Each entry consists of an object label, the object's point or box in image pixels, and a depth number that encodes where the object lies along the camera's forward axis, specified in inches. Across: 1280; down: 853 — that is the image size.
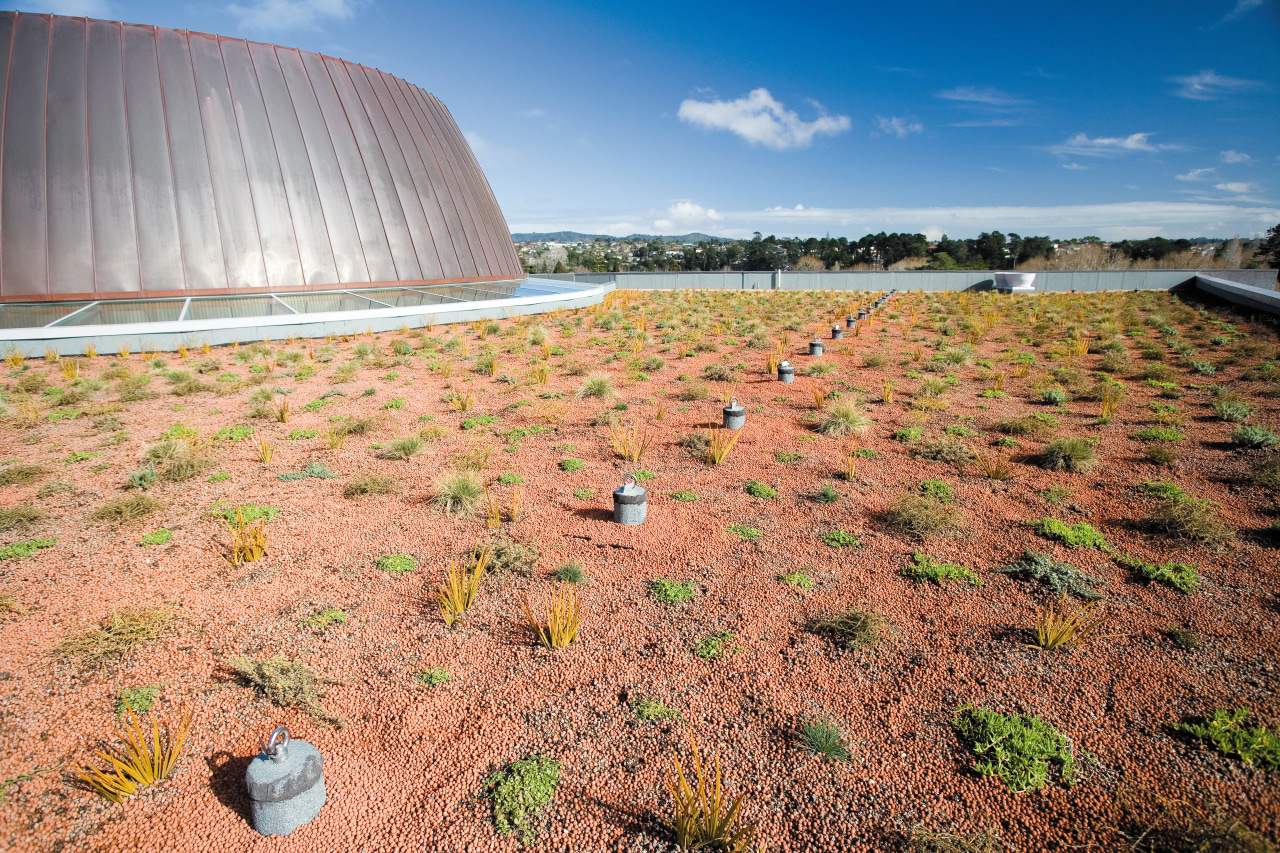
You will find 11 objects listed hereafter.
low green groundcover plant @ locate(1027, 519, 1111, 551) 205.5
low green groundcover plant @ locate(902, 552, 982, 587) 188.5
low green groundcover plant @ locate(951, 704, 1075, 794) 117.8
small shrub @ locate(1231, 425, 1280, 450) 285.3
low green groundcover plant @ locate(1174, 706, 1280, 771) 117.7
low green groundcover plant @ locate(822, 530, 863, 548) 211.4
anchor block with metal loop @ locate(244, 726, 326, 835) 107.4
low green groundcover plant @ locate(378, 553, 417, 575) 199.0
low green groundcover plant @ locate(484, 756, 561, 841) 112.0
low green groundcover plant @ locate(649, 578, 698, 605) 181.7
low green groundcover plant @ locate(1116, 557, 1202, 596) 177.9
